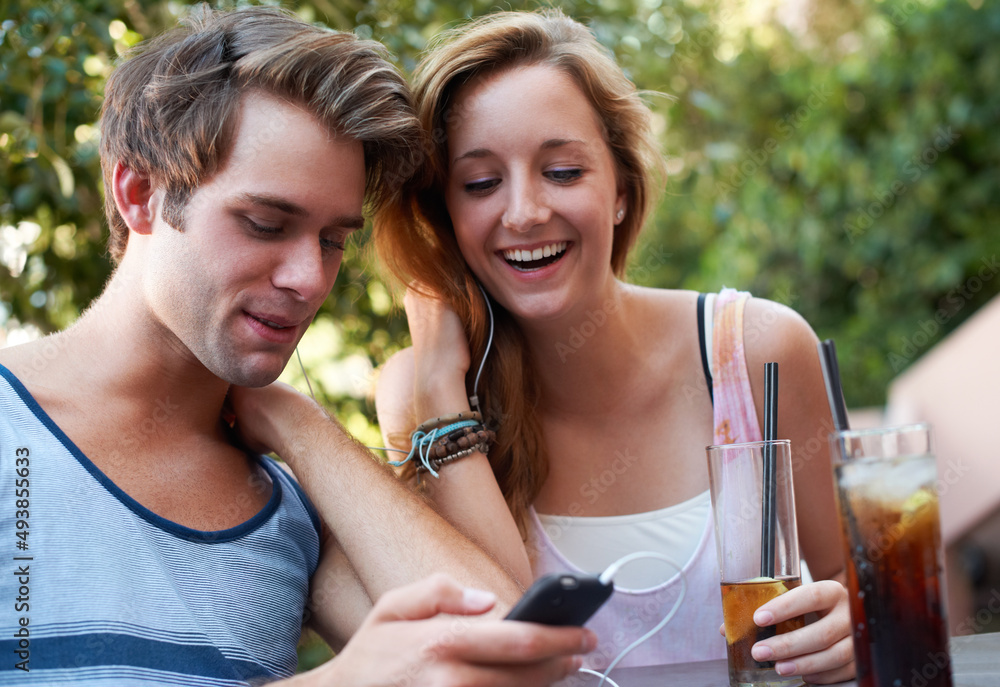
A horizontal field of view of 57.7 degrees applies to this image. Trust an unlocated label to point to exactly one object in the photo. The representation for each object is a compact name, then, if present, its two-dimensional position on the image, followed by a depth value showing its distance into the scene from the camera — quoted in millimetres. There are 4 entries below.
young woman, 2168
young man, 1533
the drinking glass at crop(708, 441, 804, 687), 1423
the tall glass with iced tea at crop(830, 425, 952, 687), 1085
